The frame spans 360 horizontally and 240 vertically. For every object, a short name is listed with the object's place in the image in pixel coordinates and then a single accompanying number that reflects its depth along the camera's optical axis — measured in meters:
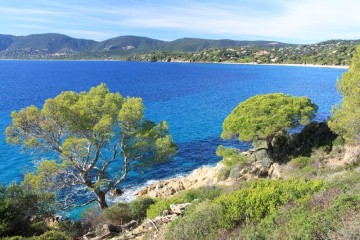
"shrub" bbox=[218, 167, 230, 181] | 25.95
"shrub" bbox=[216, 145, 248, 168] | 24.41
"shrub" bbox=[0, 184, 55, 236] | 13.62
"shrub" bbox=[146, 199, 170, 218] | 15.04
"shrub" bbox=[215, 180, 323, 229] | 9.93
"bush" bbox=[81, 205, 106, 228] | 16.11
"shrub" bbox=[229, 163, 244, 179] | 24.75
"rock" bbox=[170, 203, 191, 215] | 14.08
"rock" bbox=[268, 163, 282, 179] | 22.81
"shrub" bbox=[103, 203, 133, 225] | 16.16
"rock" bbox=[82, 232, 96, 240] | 13.71
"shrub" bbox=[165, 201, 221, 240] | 9.50
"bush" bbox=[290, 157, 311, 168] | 22.66
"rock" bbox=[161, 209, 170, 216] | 14.18
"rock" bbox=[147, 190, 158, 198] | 24.74
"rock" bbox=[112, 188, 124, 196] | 26.48
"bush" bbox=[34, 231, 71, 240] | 12.16
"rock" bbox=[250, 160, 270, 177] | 24.83
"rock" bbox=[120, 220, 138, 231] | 14.57
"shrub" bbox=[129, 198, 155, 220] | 16.86
